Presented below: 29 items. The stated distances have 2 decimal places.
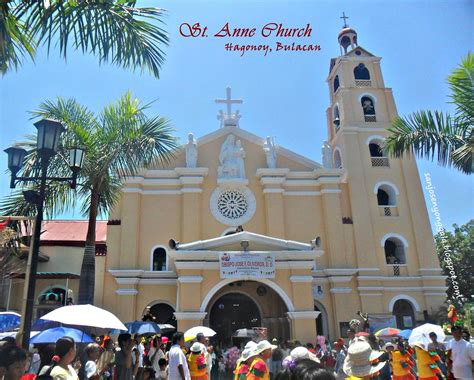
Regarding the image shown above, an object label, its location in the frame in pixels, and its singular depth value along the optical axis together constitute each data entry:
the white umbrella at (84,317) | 6.82
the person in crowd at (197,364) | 7.79
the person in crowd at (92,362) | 5.25
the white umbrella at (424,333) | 9.32
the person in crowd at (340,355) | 9.41
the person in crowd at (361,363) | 3.97
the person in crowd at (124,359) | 7.11
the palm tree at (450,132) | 8.68
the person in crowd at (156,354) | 9.10
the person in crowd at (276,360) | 10.37
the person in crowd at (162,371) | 8.68
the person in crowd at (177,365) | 6.91
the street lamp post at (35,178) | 6.15
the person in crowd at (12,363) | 3.64
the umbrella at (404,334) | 12.69
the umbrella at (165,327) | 13.60
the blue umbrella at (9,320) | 8.76
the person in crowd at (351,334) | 8.95
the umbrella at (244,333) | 15.37
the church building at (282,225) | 18.83
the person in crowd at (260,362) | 5.06
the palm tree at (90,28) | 5.33
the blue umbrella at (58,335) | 6.62
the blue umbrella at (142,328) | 10.26
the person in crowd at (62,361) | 4.08
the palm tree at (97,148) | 10.60
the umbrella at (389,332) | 13.44
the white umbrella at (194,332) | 12.19
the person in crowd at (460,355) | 7.40
